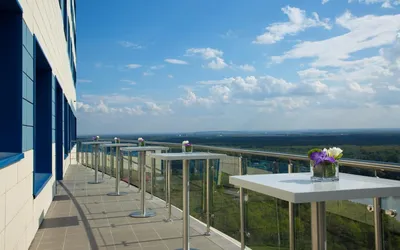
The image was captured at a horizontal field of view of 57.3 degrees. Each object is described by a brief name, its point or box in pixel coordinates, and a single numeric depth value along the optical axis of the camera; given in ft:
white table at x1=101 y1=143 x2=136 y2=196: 24.31
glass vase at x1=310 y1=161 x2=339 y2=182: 6.88
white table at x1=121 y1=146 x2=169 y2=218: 17.76
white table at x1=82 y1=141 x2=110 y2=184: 30.50
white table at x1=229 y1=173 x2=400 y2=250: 5.65
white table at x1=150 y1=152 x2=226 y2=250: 12.41
